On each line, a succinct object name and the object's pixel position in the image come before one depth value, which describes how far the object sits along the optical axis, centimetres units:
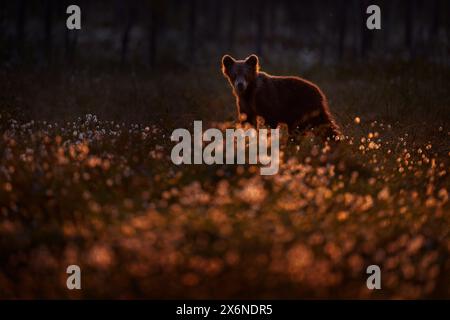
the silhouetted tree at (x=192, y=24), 3502
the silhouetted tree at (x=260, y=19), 3795
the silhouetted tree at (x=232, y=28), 4166
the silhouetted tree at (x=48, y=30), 2476
